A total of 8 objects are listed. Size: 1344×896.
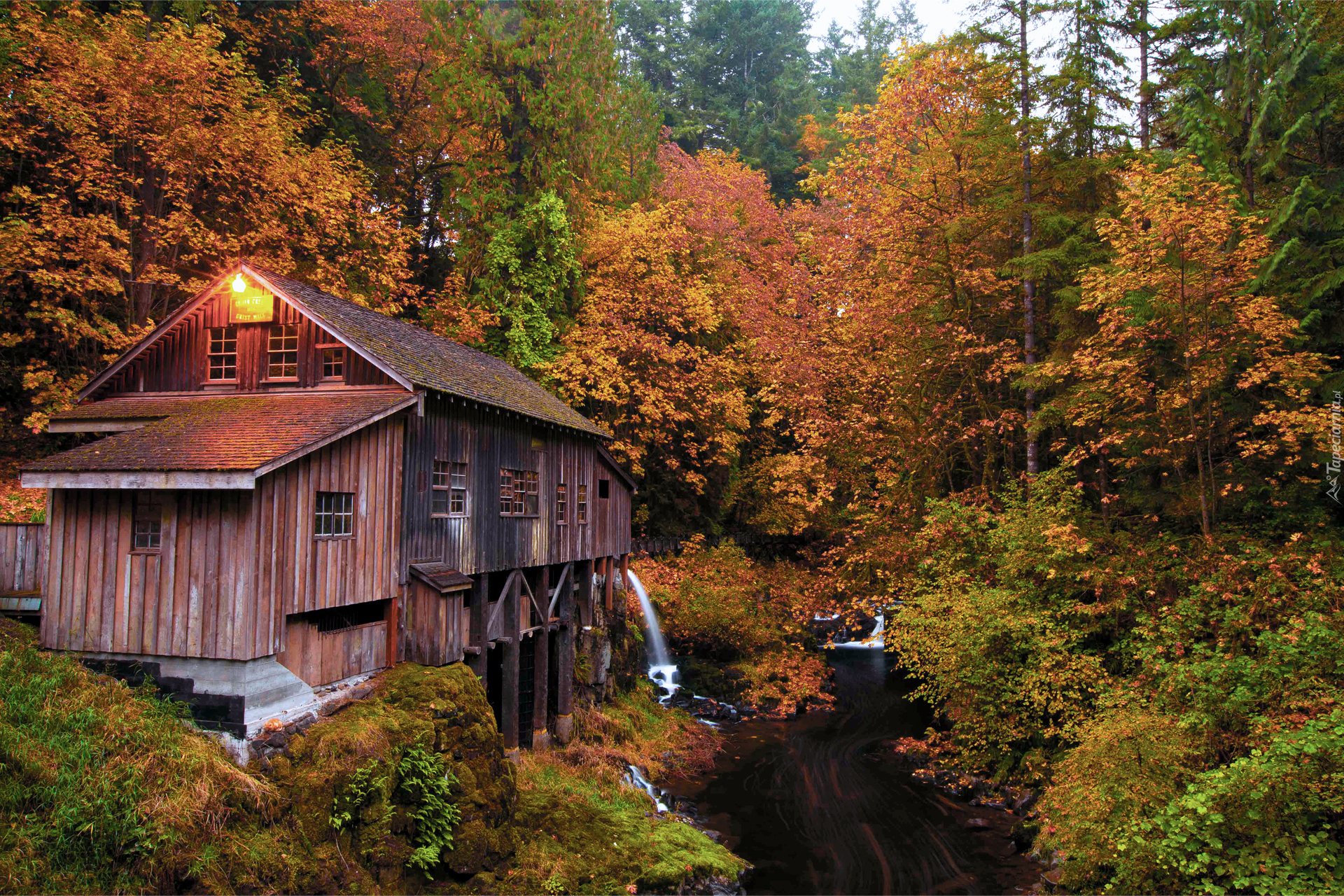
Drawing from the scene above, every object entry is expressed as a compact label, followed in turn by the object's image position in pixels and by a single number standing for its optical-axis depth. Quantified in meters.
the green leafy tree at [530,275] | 23.27
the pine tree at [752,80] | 43.88
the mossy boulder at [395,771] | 8.94
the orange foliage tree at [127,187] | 14.62
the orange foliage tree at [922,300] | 18.75
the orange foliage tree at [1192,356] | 12.48
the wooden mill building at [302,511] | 9.45
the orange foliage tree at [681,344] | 24.53
